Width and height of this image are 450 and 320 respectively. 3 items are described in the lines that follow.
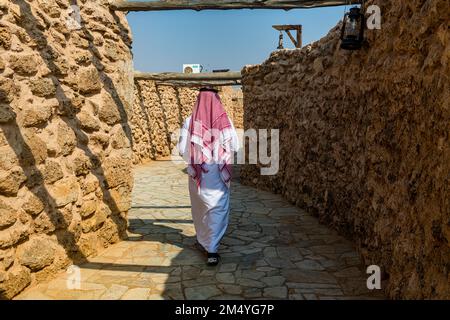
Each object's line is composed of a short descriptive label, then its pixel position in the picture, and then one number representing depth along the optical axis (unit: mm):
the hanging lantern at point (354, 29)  3693
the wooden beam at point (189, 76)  8938
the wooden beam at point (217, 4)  4031
